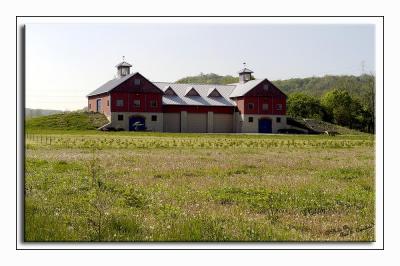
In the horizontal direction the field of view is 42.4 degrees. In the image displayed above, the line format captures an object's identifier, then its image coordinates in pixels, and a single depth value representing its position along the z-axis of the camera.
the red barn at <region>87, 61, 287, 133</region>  76.06
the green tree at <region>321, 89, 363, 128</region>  82.42
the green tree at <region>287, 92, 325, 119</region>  88.50
